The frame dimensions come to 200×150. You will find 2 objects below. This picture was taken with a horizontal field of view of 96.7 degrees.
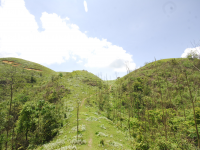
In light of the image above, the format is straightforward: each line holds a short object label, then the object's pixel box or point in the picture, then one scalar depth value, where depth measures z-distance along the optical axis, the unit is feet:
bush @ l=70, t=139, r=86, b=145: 48.21
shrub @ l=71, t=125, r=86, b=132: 62.85
